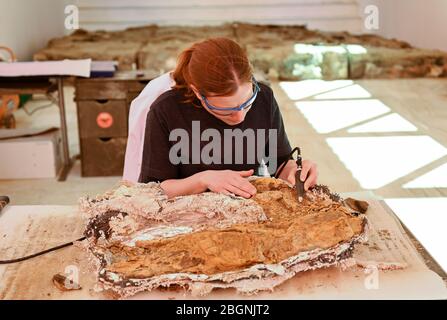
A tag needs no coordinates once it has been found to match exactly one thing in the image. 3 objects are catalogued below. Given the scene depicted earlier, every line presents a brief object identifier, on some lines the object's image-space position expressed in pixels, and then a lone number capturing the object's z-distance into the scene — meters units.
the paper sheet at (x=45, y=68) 3.86
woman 1.77
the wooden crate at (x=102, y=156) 4.09
